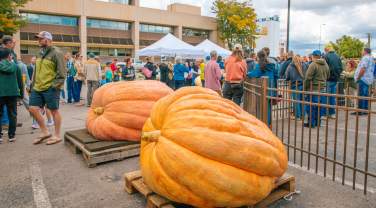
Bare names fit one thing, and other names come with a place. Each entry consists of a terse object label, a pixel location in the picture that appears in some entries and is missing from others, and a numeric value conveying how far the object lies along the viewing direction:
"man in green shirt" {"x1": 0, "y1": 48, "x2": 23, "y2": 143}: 6.37
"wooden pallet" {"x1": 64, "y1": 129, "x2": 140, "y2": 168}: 4.87
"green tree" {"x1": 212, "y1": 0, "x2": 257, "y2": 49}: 50.72
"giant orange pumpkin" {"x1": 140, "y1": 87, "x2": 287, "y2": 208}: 2.76
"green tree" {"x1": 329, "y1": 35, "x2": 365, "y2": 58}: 71.06
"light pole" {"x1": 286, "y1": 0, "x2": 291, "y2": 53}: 19.78
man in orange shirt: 7.49
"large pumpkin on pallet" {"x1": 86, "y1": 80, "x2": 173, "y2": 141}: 5.22
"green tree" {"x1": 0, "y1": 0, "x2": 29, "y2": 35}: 26.20
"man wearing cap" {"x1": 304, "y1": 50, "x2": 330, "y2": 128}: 7.89
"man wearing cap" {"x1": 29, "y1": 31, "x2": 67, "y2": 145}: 6.07
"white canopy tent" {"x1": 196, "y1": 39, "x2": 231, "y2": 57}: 20.79
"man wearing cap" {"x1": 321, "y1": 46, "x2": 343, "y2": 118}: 9.28
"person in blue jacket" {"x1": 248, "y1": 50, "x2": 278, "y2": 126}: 7.68
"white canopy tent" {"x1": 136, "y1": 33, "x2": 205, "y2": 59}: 17.62
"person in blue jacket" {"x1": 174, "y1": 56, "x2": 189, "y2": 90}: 14.87
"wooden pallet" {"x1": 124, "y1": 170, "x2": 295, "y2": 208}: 3.20
